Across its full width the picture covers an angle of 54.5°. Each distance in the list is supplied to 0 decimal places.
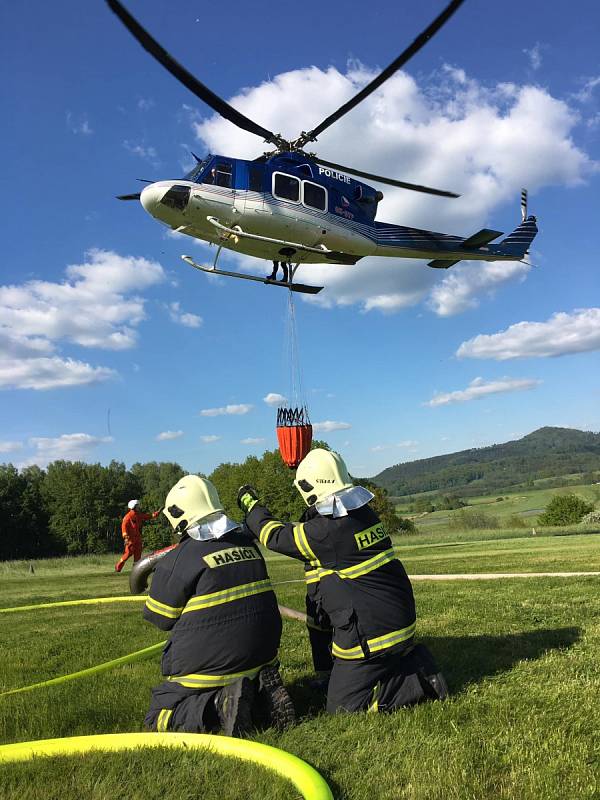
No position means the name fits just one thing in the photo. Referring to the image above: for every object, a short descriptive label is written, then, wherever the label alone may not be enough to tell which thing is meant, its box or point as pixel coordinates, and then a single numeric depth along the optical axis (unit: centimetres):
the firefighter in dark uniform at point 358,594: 450
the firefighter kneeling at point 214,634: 419
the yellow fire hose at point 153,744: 354
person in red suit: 1766
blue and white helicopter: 1412
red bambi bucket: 1055
